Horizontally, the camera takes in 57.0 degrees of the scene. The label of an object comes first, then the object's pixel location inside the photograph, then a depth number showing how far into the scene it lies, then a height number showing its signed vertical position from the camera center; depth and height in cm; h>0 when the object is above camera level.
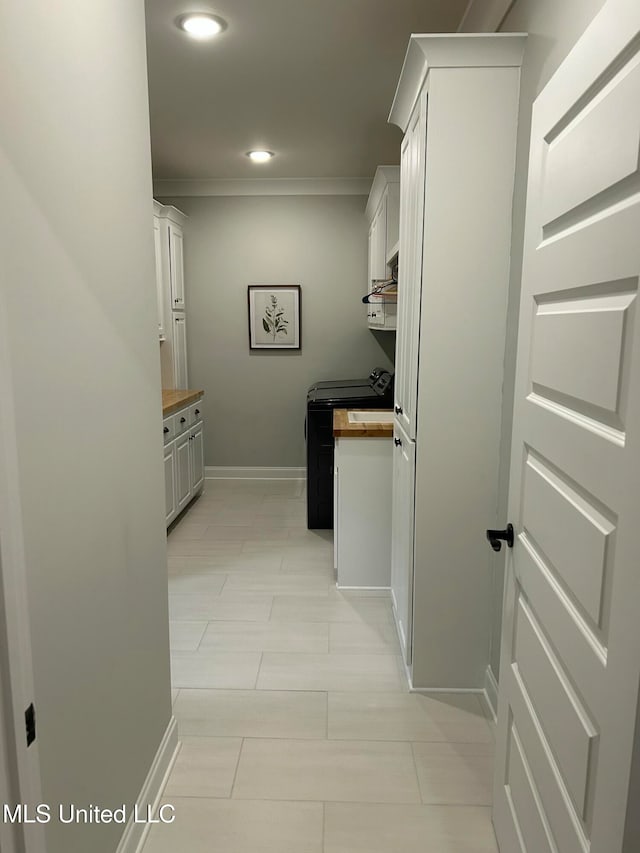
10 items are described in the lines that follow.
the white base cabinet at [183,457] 406 -88
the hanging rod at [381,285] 387 +38
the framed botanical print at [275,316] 532 +22
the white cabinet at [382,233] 379 +73
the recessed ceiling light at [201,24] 239 +129
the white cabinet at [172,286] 464 +44
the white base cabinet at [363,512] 311 -91
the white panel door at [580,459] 85 -21
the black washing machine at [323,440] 410 -69
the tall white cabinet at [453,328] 199 +5
